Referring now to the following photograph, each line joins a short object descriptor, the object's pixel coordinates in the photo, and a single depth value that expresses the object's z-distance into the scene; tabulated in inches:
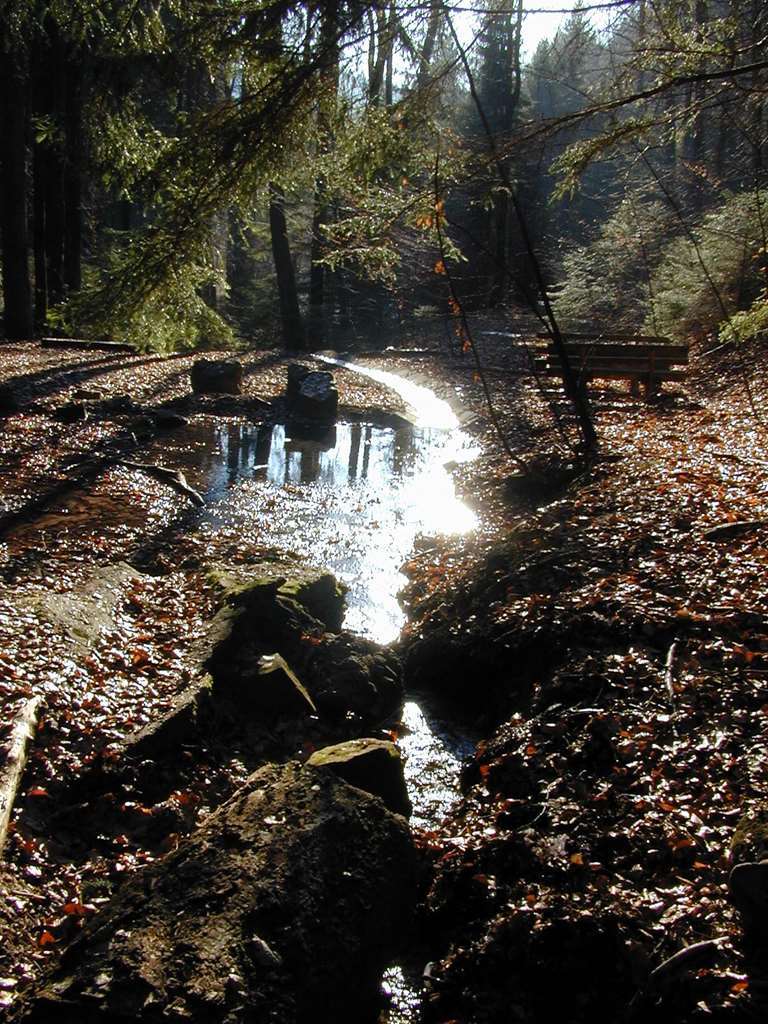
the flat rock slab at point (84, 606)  232.8
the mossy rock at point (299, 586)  278.2
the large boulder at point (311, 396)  620.4
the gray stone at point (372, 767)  183.5
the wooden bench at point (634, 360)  566.6
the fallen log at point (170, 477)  411.2
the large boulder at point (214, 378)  647.8
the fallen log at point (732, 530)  275.3
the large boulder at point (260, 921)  111.5
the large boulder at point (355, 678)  240.8
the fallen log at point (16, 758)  160.0
